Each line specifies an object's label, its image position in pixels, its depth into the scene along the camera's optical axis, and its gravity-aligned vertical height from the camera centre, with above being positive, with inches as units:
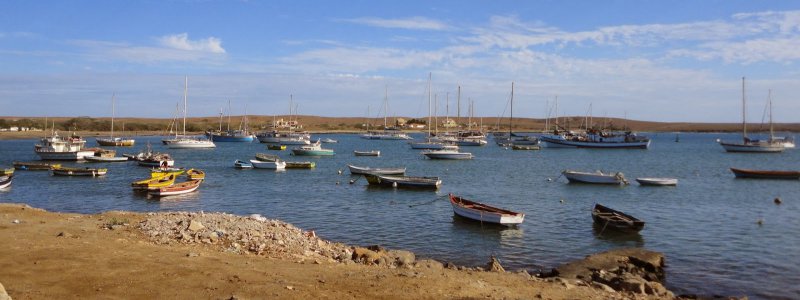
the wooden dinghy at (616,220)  1151.0 -157.4
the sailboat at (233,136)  5826.8 -106.9
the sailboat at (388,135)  6815.9 -71.0
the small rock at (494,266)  812.7 -174.2
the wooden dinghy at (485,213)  1195.9 -157.0
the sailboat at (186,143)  4402.1 -139.1
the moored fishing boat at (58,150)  3041.3 -144.1
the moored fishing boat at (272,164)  2583.7 -158.6
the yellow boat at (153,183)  1646.7 -158.8
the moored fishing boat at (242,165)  2669.8 -167.7
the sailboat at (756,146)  4158.5 -47.0
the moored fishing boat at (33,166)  2519.4 -185.1
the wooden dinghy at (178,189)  1612.9 -172.5
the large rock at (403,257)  786.8 -164.6
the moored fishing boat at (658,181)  2017.7 -144.4
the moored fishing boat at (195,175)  1934.1 -157.1
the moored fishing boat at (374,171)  2280.3 -152.8
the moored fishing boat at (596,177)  2055.9 -140.1
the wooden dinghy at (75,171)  2245.3 -179.8
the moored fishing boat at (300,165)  2699.3 -163.1
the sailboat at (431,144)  4028.1 -97.2
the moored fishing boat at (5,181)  1791.3 -176.1
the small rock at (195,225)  839.0 -135.3
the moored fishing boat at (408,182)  1877.5 -155.7
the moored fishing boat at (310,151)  3710.4 -141.8
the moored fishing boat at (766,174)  2292.1 -128.2
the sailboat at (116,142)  4807.8 -155.9
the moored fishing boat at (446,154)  3329.2 -124.2
